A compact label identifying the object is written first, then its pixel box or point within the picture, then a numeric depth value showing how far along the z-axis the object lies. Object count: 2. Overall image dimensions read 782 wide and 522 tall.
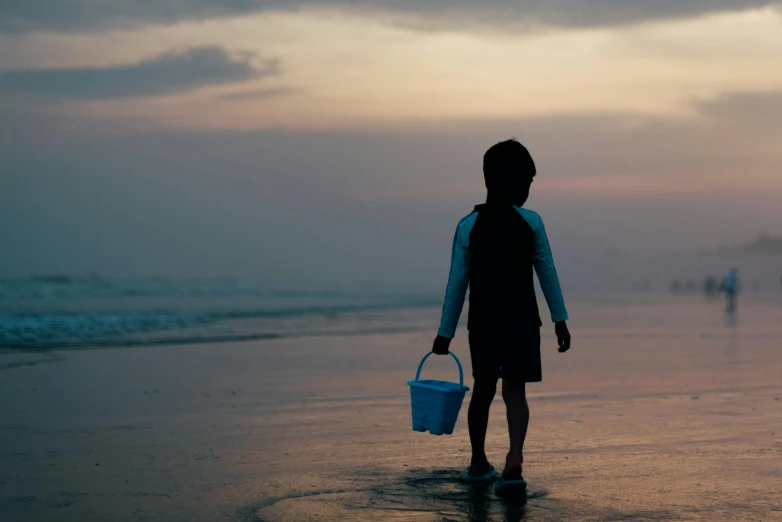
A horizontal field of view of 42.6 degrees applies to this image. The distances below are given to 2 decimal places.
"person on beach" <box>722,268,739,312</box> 29.08
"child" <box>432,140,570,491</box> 5.38
